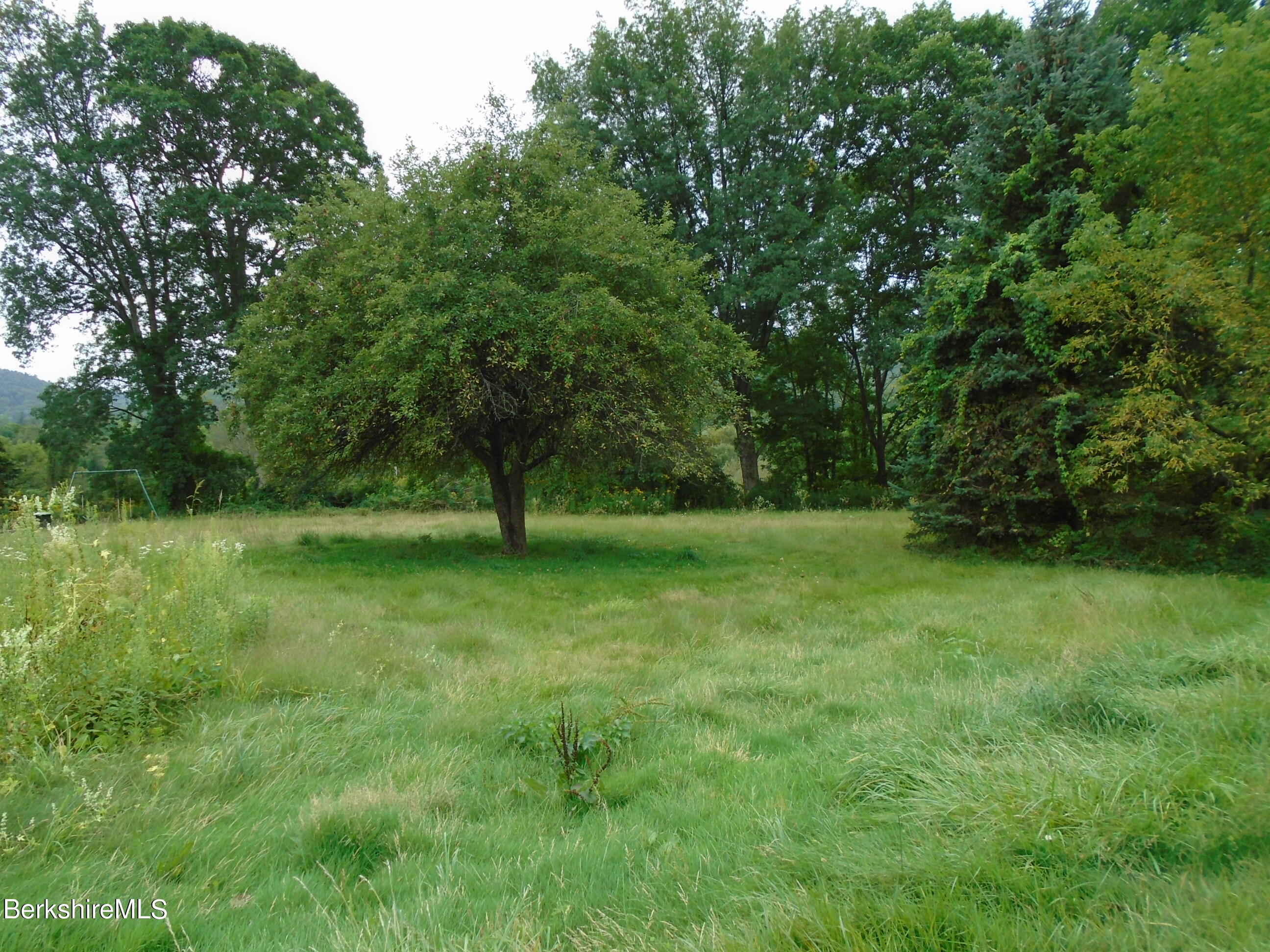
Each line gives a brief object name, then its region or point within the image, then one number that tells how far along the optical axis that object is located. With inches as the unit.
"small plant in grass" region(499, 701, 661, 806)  145.3
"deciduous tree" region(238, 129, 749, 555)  437.4
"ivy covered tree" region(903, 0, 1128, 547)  473.7
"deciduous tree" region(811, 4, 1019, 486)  978.1
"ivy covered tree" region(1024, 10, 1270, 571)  366.0
